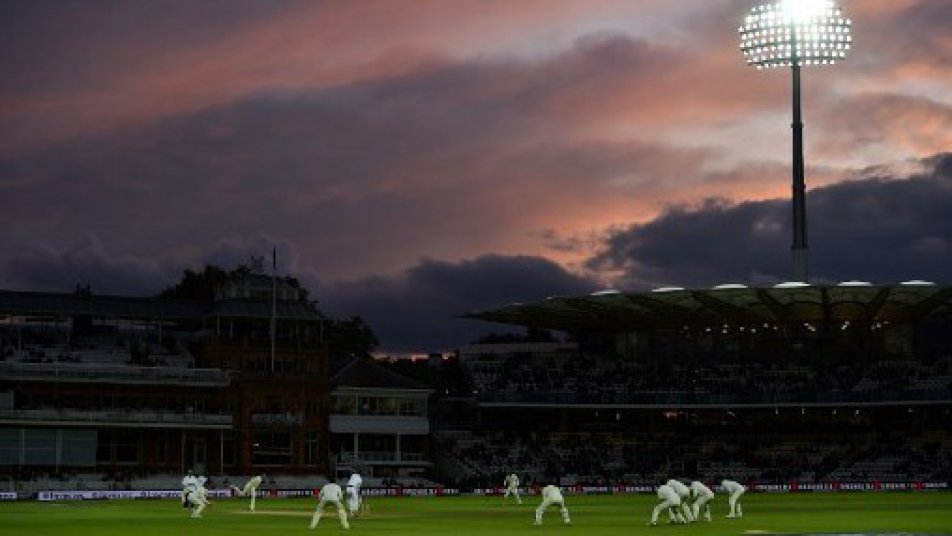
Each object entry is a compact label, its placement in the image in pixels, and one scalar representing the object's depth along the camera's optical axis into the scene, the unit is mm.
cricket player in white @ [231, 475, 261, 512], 63469
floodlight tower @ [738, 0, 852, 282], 105000
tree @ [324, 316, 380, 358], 158750
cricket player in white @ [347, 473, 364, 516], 51969
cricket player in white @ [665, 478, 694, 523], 47594
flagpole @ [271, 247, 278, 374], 108300
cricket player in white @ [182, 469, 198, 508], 60231
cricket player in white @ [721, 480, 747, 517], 52875
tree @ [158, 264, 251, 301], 147500
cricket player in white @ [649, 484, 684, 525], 46812
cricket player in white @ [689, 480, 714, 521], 48875
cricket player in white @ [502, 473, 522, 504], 75688
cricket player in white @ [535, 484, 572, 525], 48969
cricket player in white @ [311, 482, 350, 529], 45625
